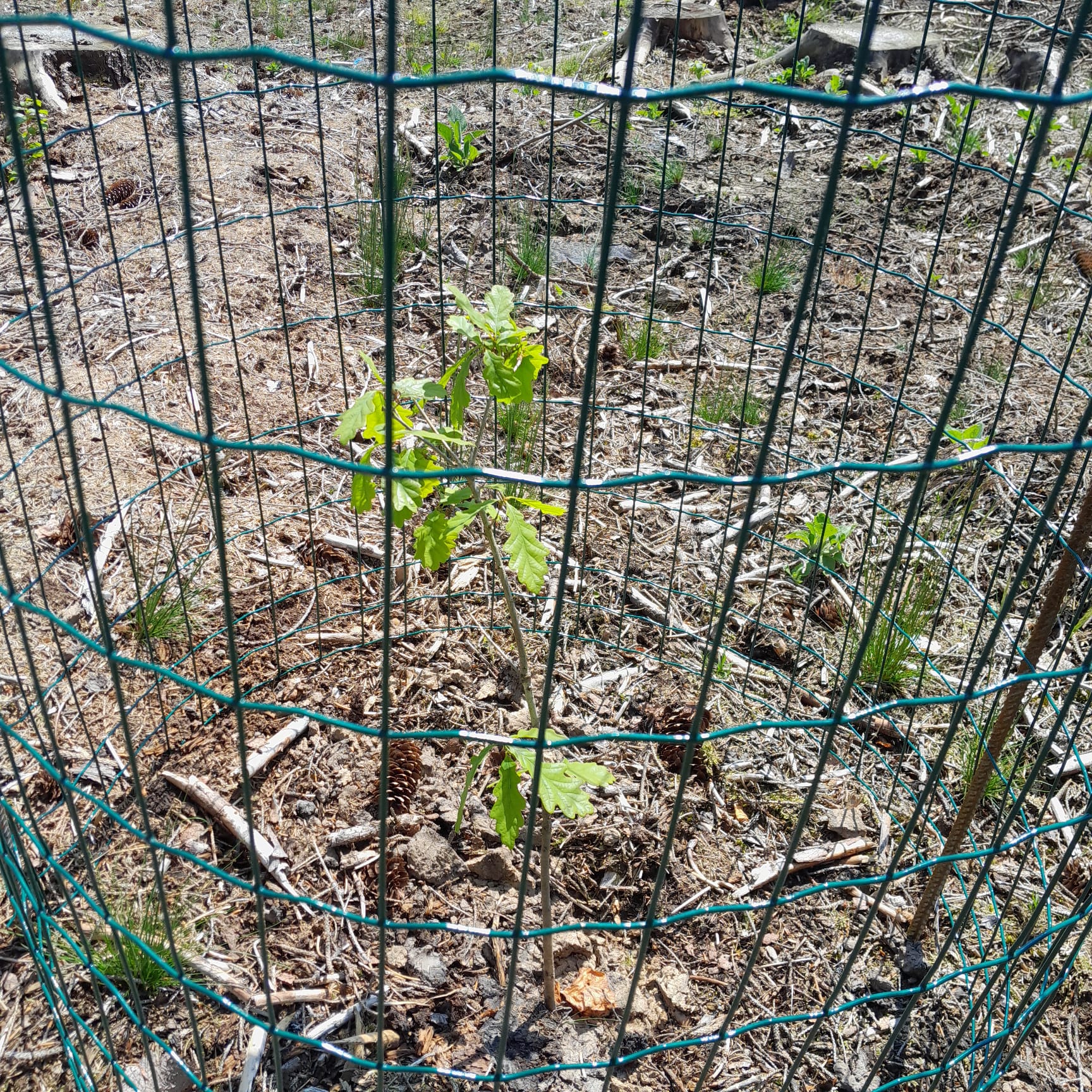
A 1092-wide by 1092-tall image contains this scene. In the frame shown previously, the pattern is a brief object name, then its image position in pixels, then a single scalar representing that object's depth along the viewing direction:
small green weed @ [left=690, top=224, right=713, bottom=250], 4.27
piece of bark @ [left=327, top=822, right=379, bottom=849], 2.18
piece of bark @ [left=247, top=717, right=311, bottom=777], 2.30
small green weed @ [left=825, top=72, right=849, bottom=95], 5.37
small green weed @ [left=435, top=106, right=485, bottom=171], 4.33
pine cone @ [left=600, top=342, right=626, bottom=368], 3.69
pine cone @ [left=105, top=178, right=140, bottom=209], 4.10
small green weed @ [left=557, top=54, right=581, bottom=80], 5.23
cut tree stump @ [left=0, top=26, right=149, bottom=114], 4.88
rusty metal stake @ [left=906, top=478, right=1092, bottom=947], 1.77
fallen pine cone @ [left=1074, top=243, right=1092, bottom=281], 4.26
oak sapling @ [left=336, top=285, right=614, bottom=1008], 1.50
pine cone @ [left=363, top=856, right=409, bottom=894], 2.10
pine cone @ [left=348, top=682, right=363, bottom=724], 2.47
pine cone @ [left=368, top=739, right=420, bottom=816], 2.22
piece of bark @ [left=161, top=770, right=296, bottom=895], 2.10
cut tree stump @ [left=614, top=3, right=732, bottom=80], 6.06
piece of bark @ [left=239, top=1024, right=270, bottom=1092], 1.79
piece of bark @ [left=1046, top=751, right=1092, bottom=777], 2.55
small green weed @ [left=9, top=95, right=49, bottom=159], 4.36
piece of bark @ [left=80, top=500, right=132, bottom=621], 2.59
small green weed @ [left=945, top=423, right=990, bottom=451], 2.48
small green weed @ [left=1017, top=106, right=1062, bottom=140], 5.01
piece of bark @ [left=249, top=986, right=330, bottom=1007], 1.90
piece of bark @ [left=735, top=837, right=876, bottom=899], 2.21
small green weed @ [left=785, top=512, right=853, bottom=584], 2.88
